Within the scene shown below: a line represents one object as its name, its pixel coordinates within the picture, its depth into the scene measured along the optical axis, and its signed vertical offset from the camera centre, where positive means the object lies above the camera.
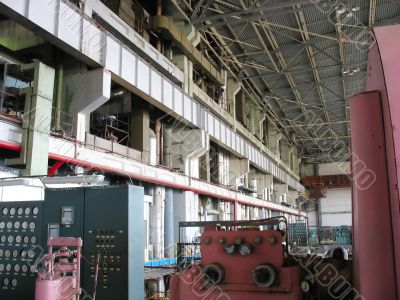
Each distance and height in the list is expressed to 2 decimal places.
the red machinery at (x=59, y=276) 4.80 -0.79
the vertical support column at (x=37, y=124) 7.41 +1.76
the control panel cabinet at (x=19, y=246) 6.51 -0.54
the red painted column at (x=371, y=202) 1.83 +0.05
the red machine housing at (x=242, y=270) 2.29 -0.35
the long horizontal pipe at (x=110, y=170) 7.37 +1.14
